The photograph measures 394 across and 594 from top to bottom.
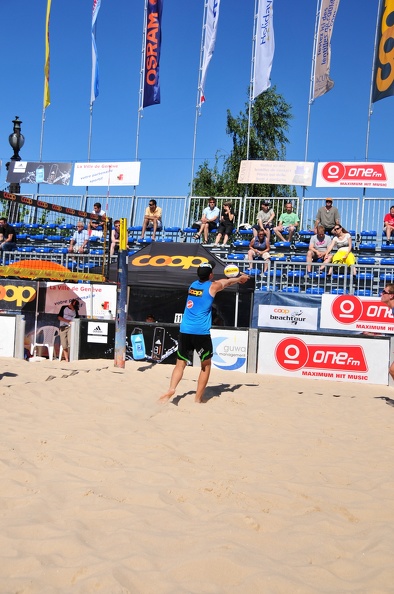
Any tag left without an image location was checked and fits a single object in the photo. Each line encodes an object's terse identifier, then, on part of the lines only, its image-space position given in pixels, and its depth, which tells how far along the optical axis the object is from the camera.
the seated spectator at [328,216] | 16.53
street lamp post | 21.22
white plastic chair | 13.15
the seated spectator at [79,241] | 17.38
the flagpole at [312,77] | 19.52
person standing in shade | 13.09
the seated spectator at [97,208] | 18.97
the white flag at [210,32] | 20.48
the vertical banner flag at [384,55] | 16.80
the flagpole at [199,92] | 20.95
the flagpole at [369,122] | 18.84
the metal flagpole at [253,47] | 20.48
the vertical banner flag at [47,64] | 22.41
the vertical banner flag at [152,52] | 20.91
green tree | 35.94
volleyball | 7.86
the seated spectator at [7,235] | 16.23
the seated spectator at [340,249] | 14.65
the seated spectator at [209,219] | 18.12
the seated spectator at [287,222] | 17.38
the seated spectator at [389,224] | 16.70
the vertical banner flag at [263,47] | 19.92
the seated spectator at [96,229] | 19.69
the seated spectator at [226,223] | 17.41
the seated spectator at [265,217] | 17.14
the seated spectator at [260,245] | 15.91
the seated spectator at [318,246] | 15.33
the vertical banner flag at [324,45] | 18.86
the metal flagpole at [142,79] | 21.62
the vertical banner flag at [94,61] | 21.98
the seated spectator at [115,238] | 17.22
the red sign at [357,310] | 12.61
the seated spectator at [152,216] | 18.42
